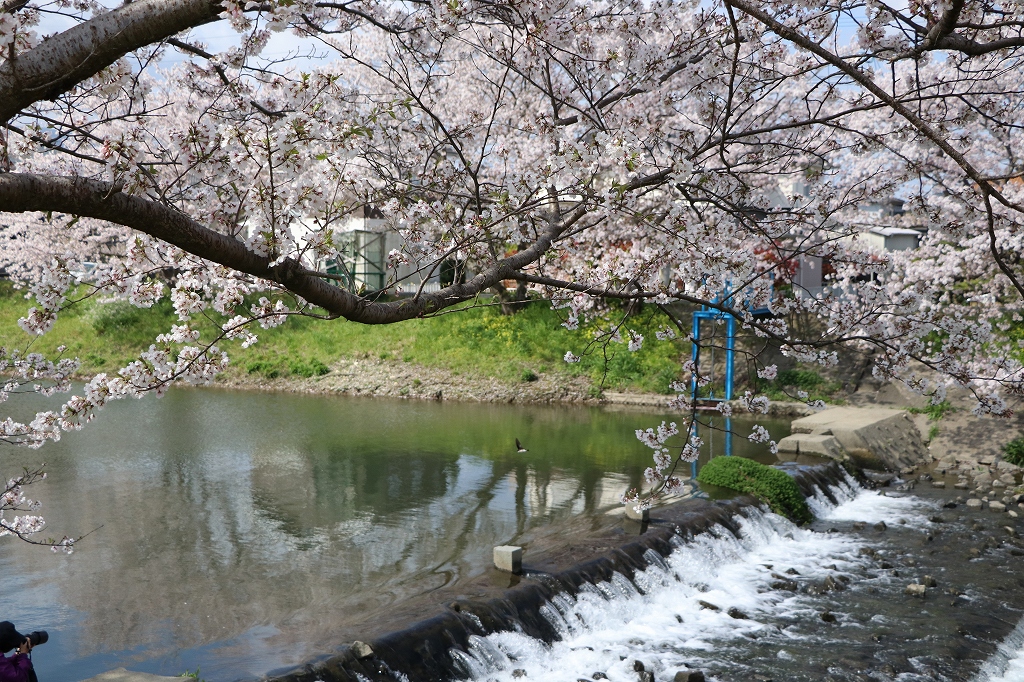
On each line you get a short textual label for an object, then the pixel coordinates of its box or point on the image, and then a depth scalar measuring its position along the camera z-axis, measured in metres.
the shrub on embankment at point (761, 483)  11.88
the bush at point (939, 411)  17.25
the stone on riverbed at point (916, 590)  8.98
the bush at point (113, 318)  25.84
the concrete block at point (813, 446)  14.88
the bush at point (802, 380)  21.41
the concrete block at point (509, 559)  8.16
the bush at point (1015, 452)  15.32
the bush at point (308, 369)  23.27
